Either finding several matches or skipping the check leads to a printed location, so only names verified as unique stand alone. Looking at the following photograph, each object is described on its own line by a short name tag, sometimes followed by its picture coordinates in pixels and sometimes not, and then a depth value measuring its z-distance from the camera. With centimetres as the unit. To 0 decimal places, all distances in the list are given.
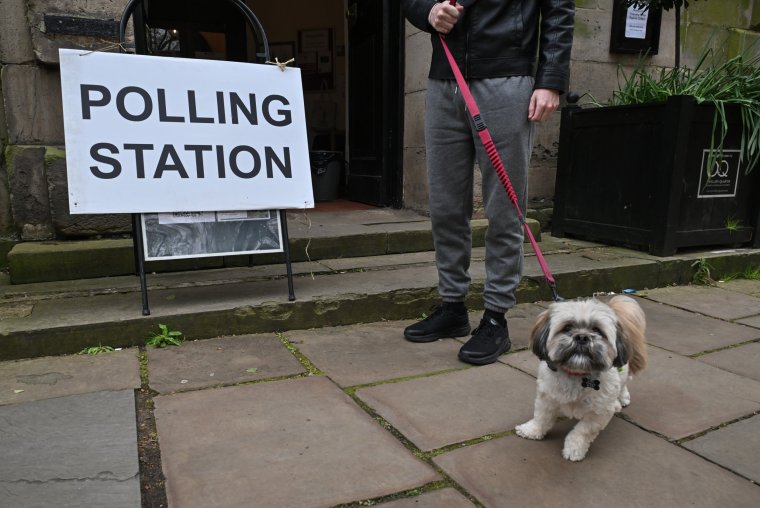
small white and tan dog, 172
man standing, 247
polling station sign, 267
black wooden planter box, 409
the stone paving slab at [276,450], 166
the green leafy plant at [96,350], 265
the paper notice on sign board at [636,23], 504
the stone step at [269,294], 269
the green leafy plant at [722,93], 414
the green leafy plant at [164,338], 274
